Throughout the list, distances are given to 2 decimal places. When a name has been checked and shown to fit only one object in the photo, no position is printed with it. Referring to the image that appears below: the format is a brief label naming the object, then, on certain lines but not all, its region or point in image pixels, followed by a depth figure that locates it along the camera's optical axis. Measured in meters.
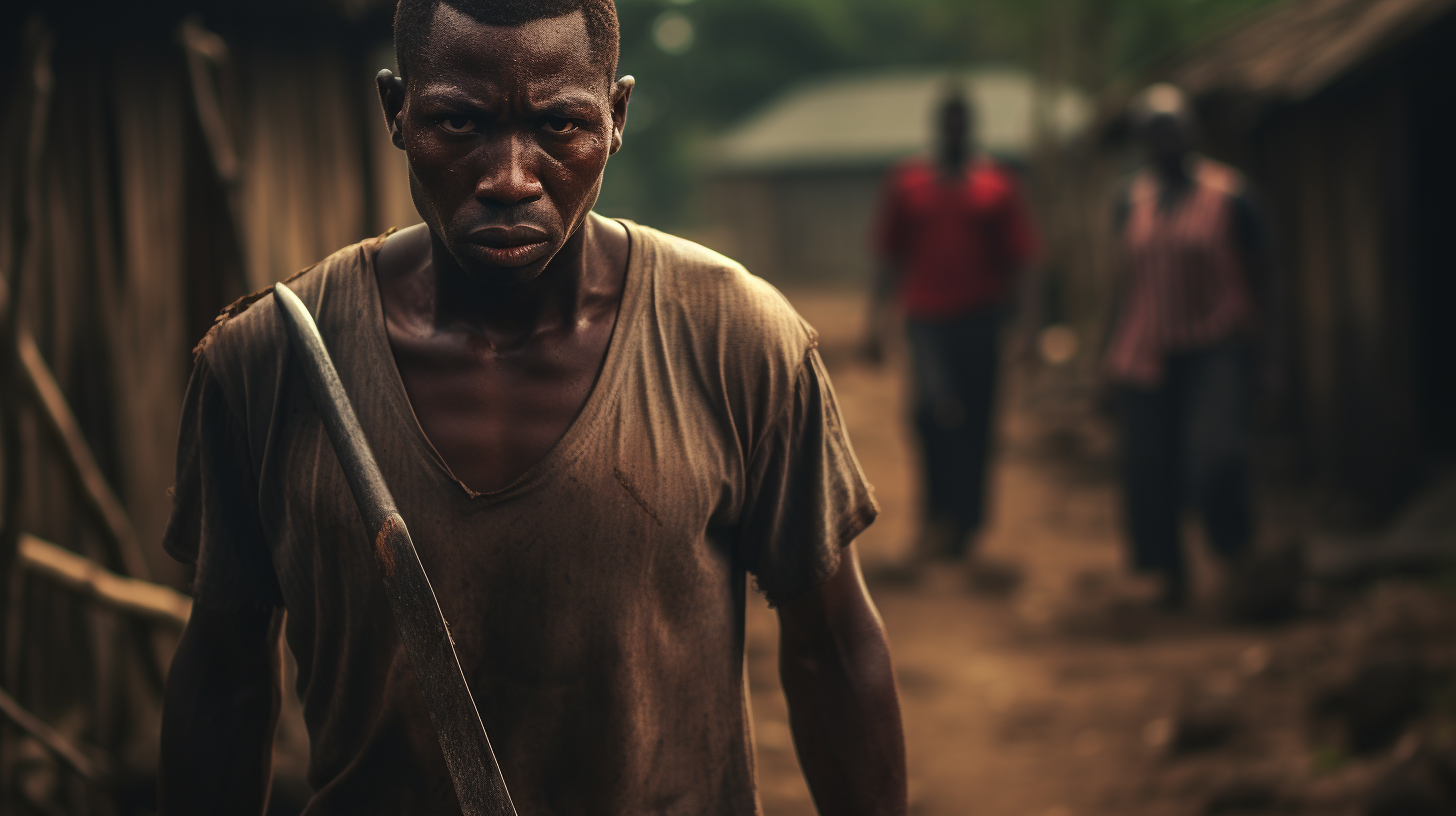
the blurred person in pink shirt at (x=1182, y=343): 5.67
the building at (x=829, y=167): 27.94
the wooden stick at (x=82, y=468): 3.11
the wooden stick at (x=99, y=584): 3.19
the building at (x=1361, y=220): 6.68
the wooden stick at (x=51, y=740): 2.84
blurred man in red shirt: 6.59
